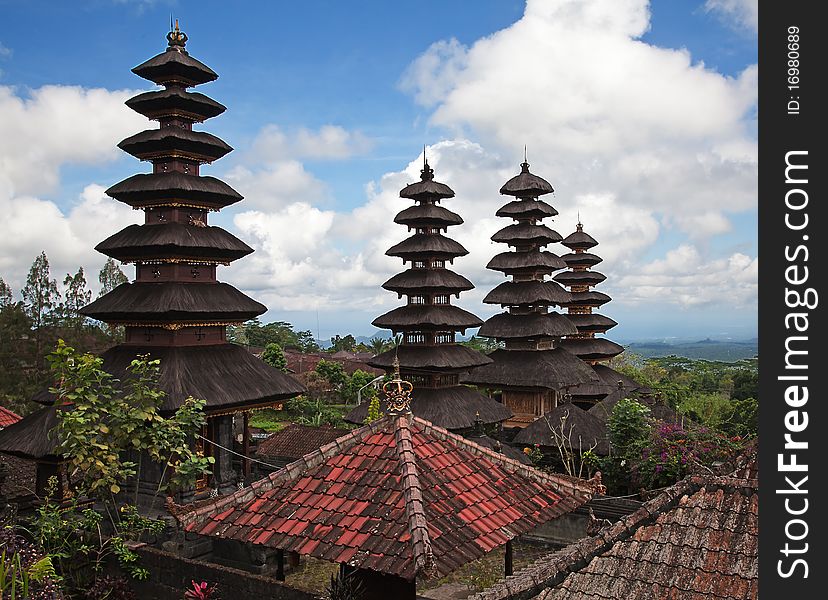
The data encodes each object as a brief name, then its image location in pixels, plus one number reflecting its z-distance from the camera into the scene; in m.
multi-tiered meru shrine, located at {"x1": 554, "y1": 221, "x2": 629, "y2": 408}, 36.84
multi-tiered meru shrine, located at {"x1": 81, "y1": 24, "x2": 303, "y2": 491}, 18.23
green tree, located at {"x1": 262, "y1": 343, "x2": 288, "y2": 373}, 52.72
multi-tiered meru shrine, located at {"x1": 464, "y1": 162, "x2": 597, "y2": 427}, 29.92
